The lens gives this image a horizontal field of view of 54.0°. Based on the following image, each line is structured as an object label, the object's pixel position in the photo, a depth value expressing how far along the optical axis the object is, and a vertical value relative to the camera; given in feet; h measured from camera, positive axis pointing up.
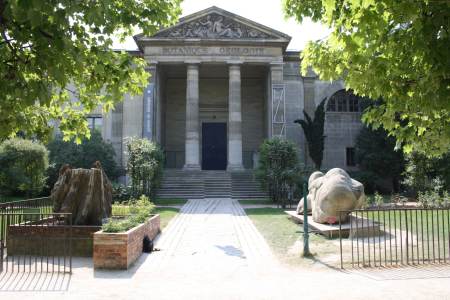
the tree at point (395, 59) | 18.26 +5.39
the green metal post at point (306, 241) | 34.09 -5.59
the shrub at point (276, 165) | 83.61 +0.84
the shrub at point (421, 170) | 85.46 -0.13
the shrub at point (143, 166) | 84.53 +0.59
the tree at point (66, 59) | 16.51 +5.09
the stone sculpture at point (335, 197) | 44.83 -2.83
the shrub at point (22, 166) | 86.02 +0.61
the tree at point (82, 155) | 100.22 +3.28
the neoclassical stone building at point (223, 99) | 109.50 +19.47
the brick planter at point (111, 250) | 29.45 -5.42
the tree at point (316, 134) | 111.34 +8.92
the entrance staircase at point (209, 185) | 94.63 -3.55
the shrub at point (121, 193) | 85.30 -4.64
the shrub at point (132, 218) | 30.95 -4.09
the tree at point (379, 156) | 106.32 +3.21
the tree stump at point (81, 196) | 39.50 -2.43
